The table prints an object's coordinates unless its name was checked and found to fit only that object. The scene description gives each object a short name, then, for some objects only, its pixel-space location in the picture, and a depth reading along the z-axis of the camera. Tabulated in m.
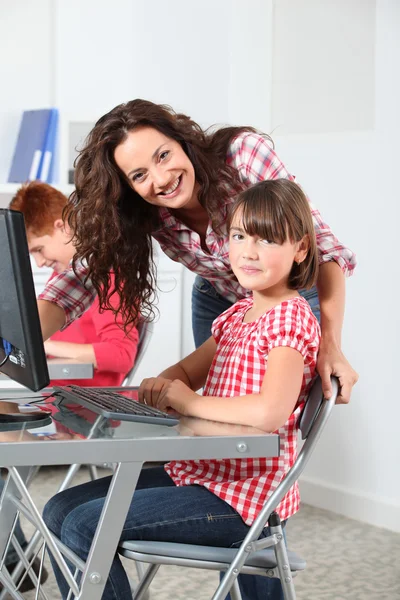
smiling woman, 2.94
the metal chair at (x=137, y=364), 3.57
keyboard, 2.42
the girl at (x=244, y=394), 2.52
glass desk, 2.26
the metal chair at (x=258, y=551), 2.51
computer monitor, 2.30
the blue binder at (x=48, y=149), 5.79
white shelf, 5.63
